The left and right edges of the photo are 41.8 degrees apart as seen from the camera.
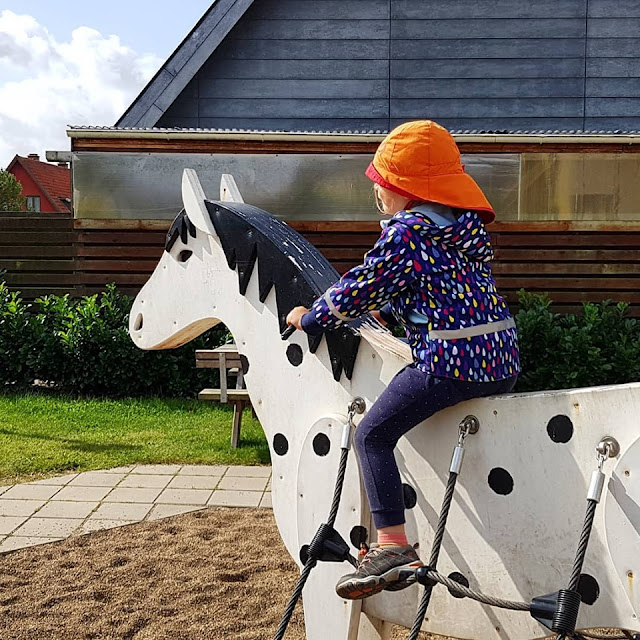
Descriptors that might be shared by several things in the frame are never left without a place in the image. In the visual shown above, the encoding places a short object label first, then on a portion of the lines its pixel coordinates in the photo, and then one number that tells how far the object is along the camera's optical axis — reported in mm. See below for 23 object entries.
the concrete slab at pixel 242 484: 6117
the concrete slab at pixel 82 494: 5828
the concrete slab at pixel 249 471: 6473
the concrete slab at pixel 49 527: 5121
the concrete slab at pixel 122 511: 5441
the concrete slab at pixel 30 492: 5867
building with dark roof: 9359
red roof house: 52000
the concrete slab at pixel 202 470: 6502
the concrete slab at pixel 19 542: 4895
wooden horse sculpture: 2180
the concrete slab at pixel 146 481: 6168
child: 2377
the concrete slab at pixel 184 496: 5797
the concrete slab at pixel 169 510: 5484
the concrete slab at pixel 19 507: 5523
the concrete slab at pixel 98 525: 5185
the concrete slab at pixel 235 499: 5738
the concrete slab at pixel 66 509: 5484
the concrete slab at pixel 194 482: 6164
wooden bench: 7023
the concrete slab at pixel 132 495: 5824
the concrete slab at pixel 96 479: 6191
